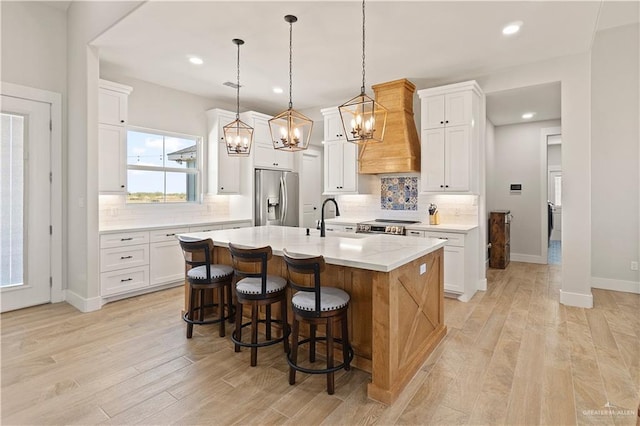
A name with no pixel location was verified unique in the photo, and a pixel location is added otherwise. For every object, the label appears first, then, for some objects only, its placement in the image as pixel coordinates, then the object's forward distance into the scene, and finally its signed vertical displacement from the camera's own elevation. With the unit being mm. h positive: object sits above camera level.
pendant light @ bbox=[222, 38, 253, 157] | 3418 +699
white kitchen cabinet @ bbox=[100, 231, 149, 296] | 4070 -665
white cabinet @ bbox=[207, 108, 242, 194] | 5527 +846
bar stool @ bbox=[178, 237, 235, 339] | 2947 -620
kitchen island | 2158 -597
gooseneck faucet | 3199 -186
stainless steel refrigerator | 5844 +221
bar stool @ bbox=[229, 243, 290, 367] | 2494 -633
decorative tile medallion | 5332 +271
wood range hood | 4793 +1087
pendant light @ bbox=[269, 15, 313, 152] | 2904 +712
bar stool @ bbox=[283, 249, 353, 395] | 2178 -670
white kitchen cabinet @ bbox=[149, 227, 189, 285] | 4547 -667
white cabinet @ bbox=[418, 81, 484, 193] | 4387 +981
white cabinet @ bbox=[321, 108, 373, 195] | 5430 +778
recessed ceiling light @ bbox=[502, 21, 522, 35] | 3306 +1836
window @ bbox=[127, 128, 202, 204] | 4809 +659
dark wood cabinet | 6004 -521
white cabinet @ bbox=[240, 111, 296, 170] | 5820 +1164
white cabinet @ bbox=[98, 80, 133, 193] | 4152 +934
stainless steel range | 4590 -243
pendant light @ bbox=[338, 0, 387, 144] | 2650 +677
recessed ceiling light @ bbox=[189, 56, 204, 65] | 4130 +1876
